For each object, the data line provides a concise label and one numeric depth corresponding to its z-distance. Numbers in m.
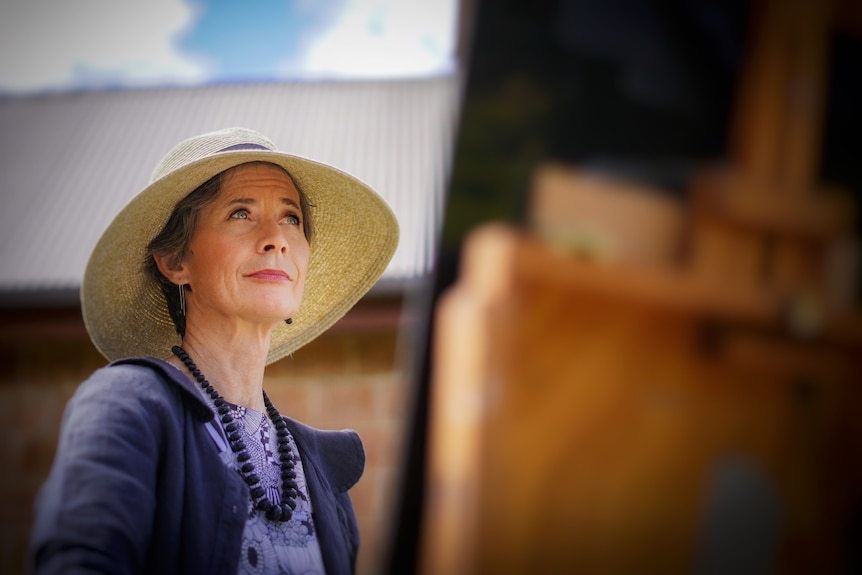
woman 2.00
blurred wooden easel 1.88
